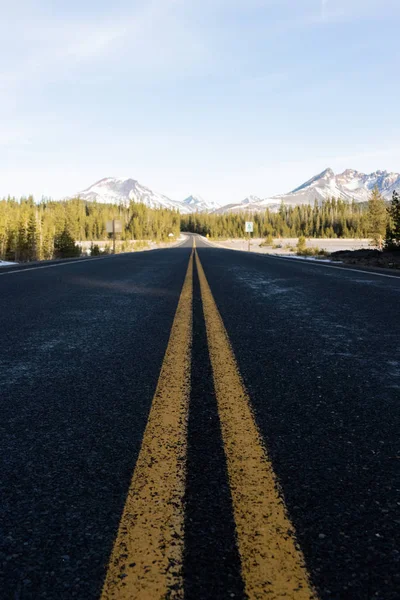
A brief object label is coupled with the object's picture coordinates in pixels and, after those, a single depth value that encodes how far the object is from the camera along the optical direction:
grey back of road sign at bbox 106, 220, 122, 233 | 42.34
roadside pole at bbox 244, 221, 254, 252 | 43.52
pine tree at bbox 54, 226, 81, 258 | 59.92
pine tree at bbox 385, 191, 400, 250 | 31.50
